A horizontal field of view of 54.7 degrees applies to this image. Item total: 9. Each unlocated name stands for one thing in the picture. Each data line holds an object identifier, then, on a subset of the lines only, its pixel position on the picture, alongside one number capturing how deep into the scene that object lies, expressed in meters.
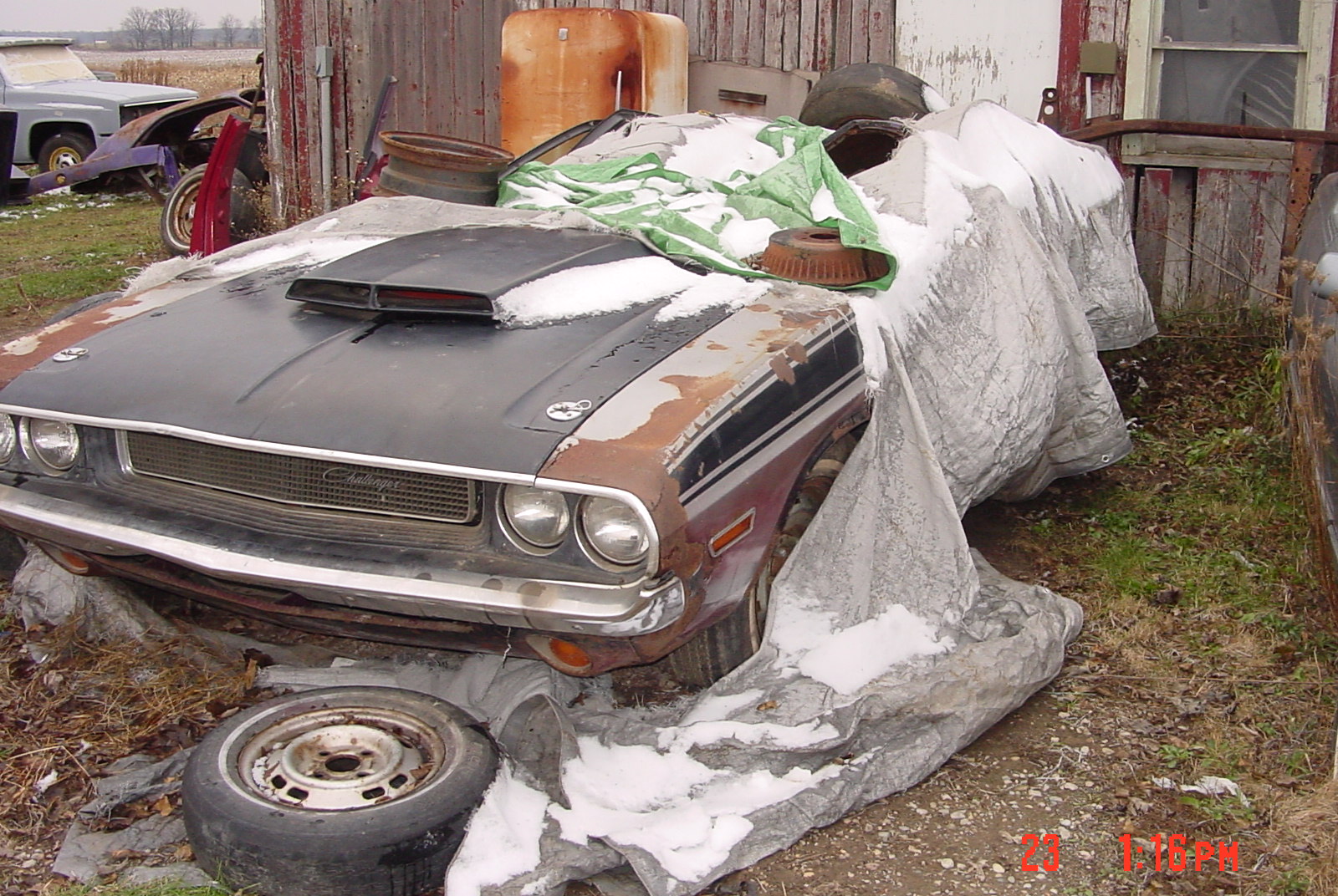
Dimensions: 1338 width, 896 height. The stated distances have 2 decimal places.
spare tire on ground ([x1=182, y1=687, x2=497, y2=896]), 2.43
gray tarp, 2.69
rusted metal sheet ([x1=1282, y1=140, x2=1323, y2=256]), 5.48
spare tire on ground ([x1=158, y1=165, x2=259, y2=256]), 8.59
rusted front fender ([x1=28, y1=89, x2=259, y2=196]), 11.16
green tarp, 3.66
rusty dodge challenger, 2.54
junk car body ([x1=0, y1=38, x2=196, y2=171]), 13.13
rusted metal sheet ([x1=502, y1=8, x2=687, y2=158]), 6.61
